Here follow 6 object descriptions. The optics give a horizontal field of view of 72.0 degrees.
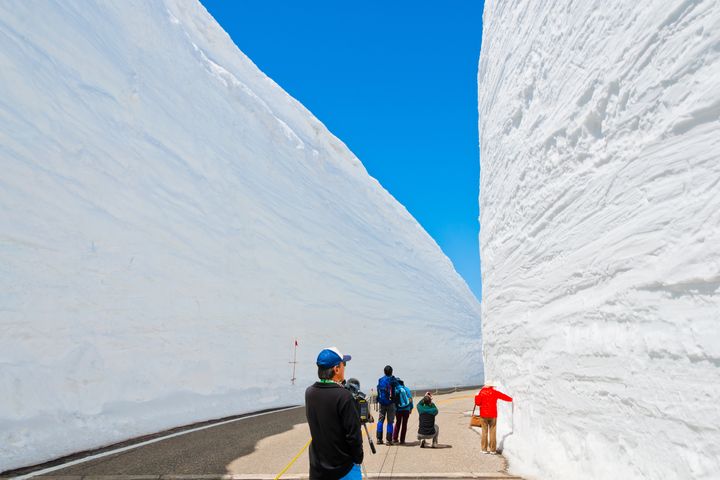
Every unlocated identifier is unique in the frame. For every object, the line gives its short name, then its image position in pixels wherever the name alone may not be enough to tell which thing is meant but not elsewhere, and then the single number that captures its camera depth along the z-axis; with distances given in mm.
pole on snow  17391
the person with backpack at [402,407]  8258
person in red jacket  7422
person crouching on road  7898
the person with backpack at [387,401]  8281
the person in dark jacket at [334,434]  2977
